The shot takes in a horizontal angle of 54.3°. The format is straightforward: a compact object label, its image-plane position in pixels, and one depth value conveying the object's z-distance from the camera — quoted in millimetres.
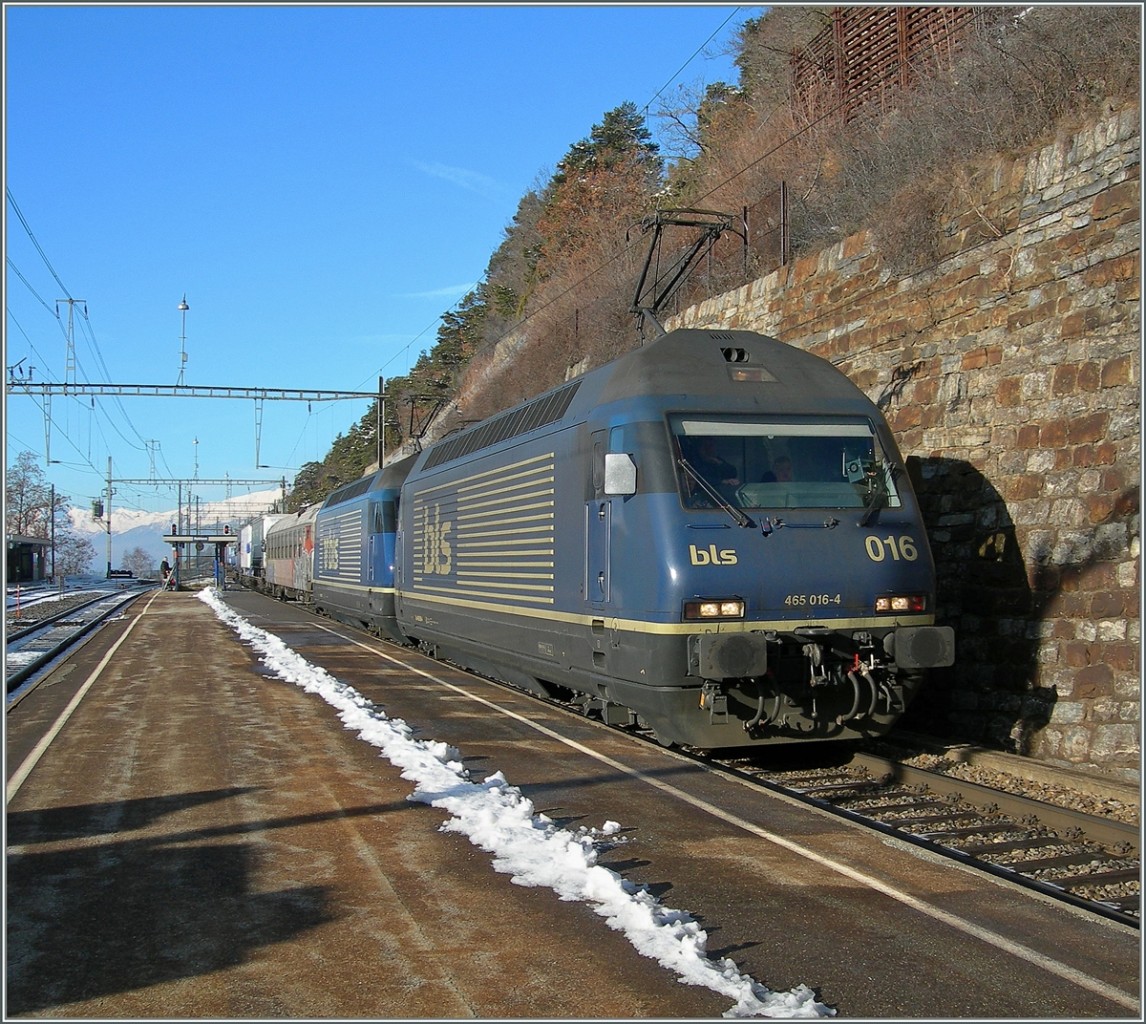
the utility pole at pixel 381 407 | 41128
